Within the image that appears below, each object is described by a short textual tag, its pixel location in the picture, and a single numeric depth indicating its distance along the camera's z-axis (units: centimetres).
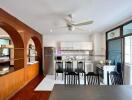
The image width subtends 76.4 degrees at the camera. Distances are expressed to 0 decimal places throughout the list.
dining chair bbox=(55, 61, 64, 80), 440
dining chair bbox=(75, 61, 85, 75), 454
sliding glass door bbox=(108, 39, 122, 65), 372
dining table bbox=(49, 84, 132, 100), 134
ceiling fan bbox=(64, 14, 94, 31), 247
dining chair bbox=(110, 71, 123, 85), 212
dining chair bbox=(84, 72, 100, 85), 213
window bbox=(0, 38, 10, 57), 529
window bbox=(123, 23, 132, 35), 298
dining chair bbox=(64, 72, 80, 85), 220
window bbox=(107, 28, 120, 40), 374
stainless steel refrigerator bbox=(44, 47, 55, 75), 518
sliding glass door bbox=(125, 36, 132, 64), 331
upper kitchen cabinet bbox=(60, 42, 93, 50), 537
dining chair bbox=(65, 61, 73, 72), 455
